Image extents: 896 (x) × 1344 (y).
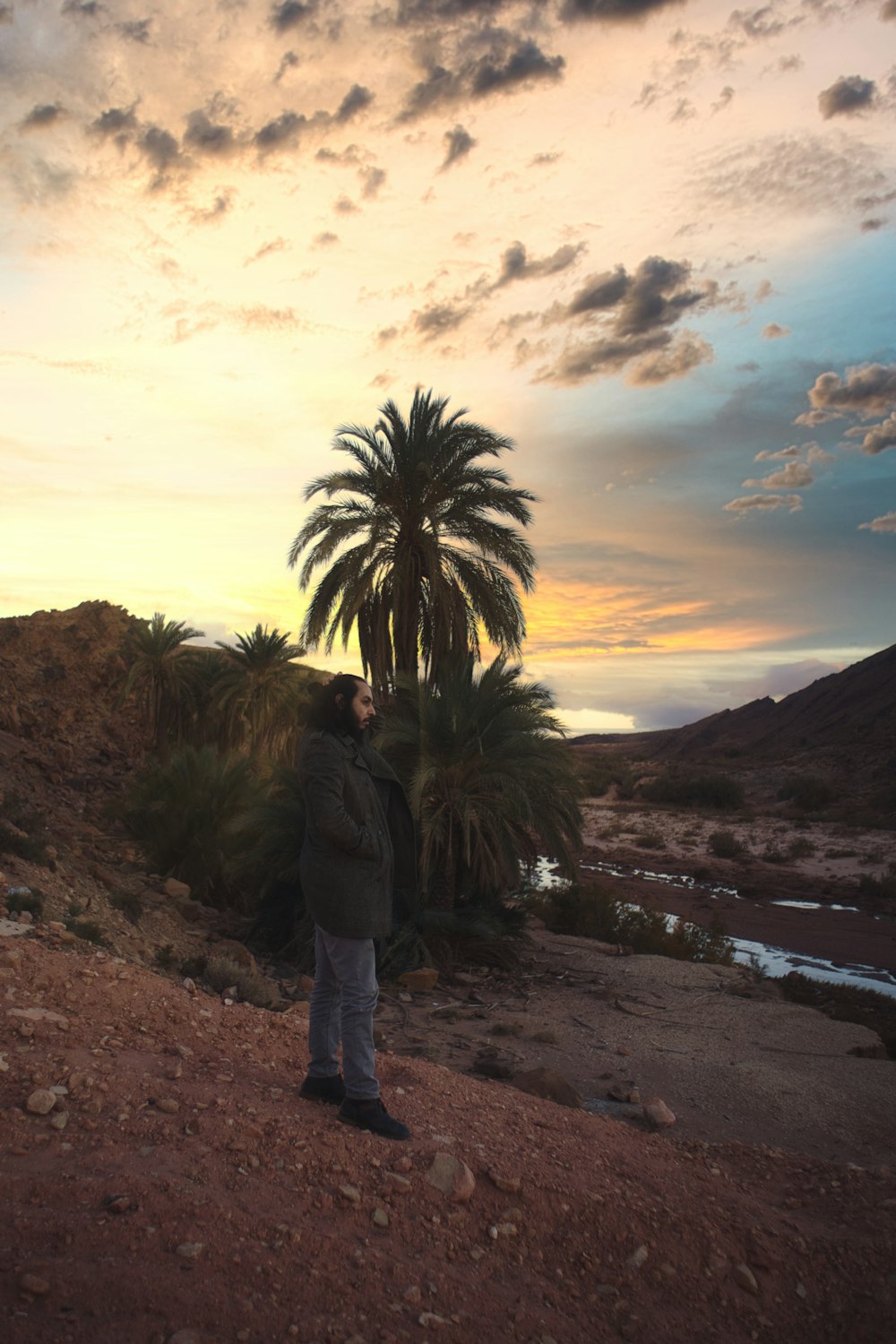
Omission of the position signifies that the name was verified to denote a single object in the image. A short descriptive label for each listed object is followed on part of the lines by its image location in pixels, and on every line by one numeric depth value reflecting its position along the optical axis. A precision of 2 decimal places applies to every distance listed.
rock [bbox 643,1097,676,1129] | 6.22
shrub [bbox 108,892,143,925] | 11.10
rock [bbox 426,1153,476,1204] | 3.94
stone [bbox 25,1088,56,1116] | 4.02
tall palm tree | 17.58
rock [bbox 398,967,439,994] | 10.37
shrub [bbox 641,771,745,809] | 41.20
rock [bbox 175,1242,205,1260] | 3.15
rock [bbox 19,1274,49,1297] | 2.82
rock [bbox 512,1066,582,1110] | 6.32
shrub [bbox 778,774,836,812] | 37.78
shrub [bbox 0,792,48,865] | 10.85
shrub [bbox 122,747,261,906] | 15.07
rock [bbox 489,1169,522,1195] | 4.10
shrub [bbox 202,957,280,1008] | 8.30
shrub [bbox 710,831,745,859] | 29.25
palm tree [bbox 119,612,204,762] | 26.86
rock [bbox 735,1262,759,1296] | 3.83
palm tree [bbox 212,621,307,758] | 25.06
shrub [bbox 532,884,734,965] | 14.21
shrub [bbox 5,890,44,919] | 8.28
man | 4.31
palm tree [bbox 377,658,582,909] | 11.85
